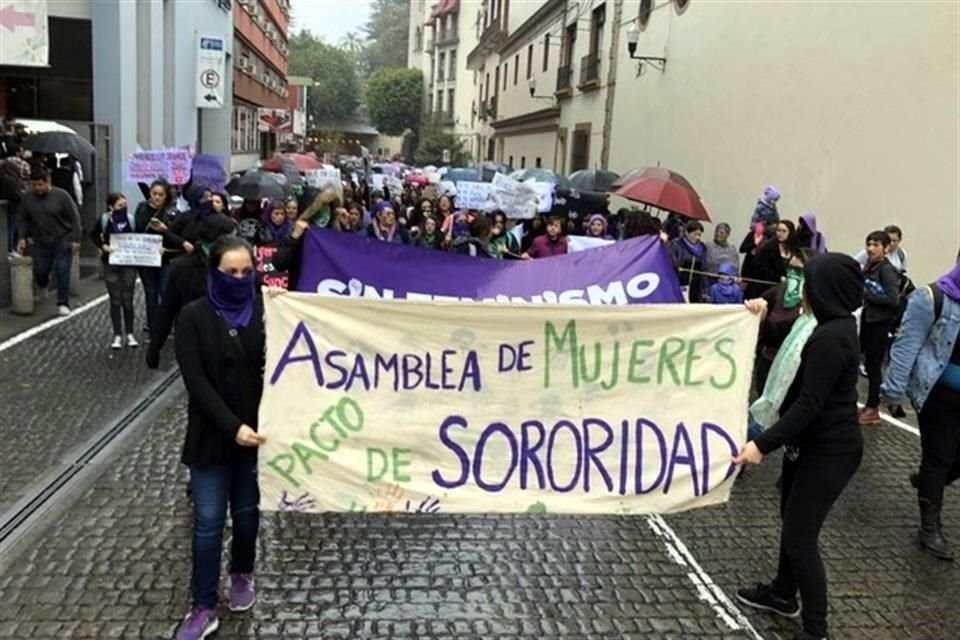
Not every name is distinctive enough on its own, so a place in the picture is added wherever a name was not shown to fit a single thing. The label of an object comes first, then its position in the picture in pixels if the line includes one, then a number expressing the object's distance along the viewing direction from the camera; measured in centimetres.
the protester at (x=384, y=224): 921
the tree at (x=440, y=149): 5447
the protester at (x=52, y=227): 987
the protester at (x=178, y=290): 514
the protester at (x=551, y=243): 922
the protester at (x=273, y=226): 909
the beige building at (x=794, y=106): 1025
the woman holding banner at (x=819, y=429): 371
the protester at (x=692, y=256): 1003
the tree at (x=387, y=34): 12700
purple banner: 566
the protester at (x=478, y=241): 845
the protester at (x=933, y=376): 501
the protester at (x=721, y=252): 1031
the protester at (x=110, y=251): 866
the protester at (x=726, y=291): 782
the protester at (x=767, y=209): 1192
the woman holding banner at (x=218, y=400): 359
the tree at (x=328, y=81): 10238
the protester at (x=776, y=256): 848
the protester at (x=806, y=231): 776
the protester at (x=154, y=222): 859
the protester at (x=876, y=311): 786
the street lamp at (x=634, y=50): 1959
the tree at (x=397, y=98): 7644
